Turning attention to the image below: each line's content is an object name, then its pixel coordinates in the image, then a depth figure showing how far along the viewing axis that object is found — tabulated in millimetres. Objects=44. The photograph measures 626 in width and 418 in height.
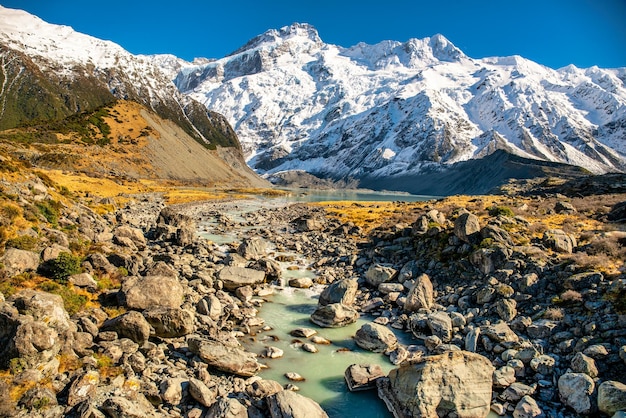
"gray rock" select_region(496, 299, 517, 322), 19469
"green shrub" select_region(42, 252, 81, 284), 17922
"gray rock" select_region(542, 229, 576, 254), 25016
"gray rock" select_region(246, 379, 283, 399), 13697
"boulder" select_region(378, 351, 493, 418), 13141
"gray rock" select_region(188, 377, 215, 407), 12859
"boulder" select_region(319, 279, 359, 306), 24016
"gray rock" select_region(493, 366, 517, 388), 14742
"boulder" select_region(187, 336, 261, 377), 15164
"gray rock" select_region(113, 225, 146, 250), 30391
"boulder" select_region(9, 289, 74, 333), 13398
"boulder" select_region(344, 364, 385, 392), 15084
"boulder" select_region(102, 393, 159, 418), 11219
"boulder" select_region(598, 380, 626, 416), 12481
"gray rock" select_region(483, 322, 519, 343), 17234
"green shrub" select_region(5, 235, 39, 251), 18422
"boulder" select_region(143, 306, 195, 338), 16609
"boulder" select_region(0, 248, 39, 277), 16844
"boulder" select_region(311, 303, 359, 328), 21078
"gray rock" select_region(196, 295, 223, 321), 20031
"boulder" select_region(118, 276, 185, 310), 17906
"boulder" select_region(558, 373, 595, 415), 13281
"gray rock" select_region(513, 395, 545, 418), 13328
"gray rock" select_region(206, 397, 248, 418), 12133
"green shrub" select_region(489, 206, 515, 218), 38156
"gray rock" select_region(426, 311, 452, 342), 18709
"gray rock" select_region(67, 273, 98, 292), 18341
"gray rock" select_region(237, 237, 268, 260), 34562
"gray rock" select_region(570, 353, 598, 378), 14328
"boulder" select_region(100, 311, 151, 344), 15422
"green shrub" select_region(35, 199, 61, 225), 24000
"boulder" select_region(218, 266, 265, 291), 25422
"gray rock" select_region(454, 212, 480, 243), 27892
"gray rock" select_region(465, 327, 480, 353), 17395
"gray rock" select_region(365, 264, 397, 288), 27031
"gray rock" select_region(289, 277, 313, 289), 27798
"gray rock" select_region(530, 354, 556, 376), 15273
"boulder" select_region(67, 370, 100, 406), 11641
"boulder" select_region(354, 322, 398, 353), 18344
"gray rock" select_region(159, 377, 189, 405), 12774
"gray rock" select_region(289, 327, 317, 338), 19641
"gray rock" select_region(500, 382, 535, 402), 14156
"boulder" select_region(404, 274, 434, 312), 22375
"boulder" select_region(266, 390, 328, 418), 12297
